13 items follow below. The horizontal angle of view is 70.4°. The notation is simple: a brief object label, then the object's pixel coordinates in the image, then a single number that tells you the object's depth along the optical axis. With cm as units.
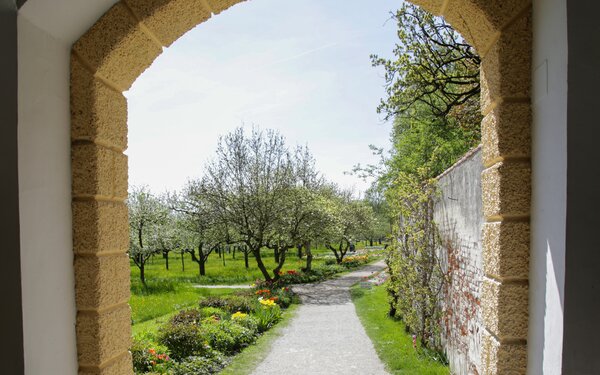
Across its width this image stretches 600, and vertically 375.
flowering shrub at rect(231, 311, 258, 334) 1017
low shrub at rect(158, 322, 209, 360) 793
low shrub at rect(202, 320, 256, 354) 865
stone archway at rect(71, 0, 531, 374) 187
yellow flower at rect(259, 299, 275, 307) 1227
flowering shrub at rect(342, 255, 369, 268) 2873
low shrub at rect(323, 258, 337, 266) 2903
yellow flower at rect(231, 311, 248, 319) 1048
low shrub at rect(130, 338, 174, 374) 677
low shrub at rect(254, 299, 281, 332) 1070
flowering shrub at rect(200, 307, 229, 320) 1077
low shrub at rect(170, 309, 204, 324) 927
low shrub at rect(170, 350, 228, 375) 716
